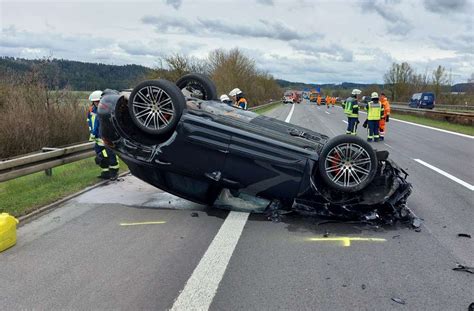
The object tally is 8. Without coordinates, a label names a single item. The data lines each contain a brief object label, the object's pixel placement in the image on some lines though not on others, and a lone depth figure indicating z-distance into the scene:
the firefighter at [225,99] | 11.82
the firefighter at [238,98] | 14.00
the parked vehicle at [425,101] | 49.97
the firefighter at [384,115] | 15.44
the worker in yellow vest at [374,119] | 14.80
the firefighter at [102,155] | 7.66
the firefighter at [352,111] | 14.91
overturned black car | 5.02
